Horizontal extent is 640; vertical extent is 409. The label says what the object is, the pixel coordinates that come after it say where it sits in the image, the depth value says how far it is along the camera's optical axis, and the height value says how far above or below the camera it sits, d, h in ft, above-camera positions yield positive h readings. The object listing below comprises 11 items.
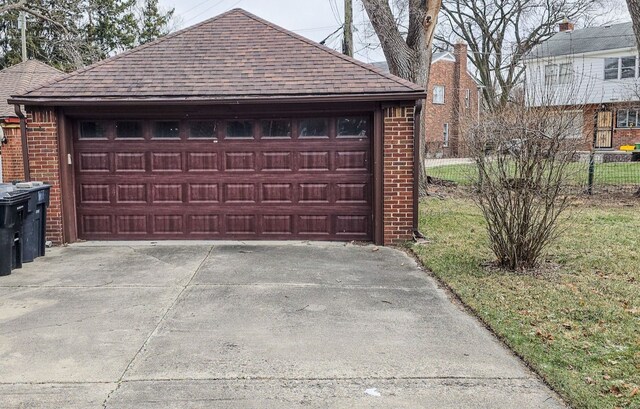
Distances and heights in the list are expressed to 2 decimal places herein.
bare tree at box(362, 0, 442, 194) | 45.57 +9.18
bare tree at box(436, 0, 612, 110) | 104.53 +23.98
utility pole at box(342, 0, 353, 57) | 53.21 +11.41
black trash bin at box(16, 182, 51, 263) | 25.75 -3.38
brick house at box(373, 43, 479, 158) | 112.27 +12.04
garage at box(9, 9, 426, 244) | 29.78 -0.38
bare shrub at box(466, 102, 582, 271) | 21.20 -1.04
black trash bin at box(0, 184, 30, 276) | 23.40 -3.23
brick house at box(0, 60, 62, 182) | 47.14 +4.17
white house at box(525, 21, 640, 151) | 90.89 +13.41
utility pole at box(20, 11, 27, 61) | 79.51 +17.19
